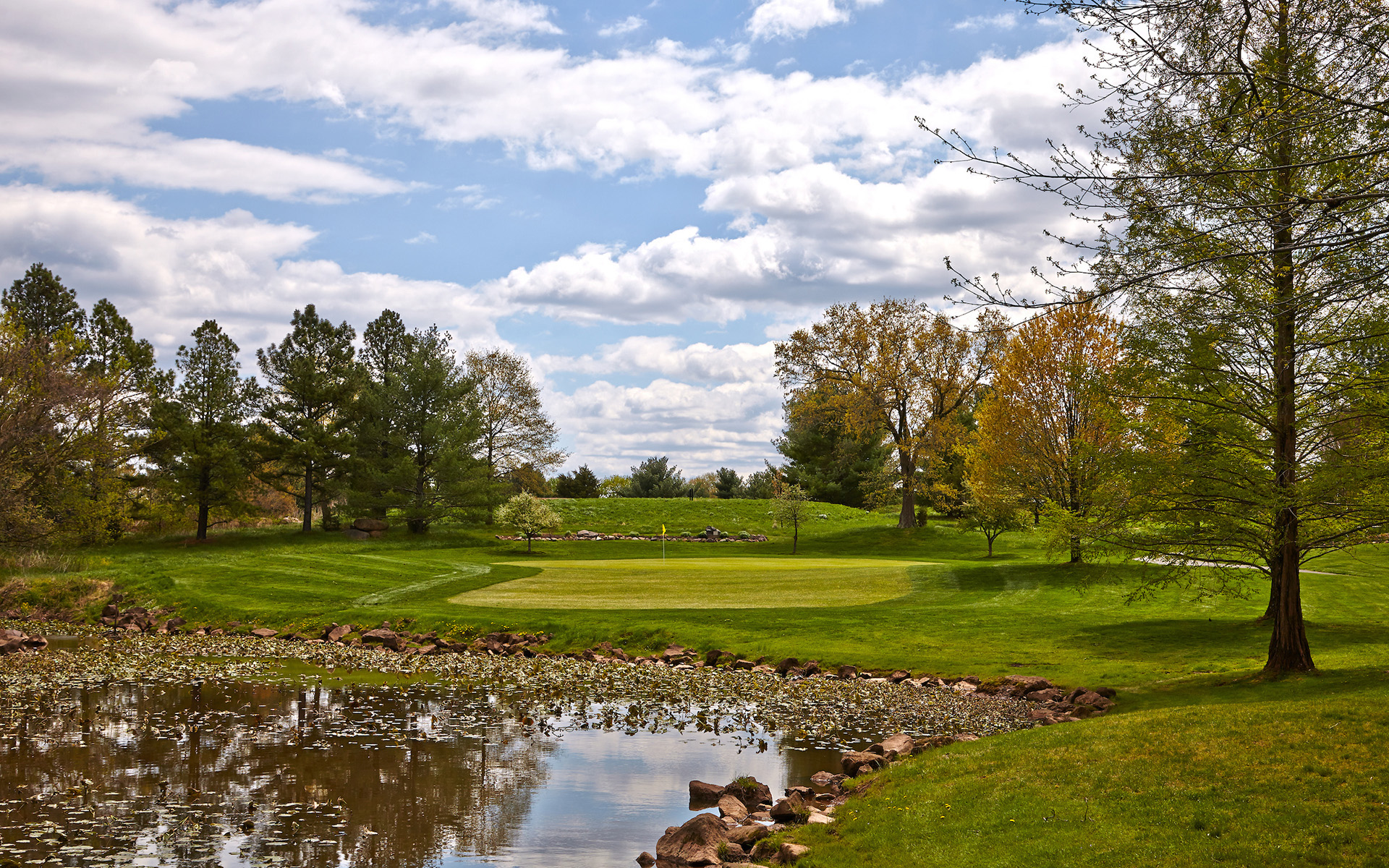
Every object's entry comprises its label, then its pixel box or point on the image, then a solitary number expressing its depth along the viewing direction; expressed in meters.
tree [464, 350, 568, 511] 57.66
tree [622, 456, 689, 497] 74.75
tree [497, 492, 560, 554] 43.16
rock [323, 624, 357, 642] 23.29
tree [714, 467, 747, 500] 77.38
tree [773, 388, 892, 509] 58.41
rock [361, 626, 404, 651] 22.05
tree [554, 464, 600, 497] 70.38
